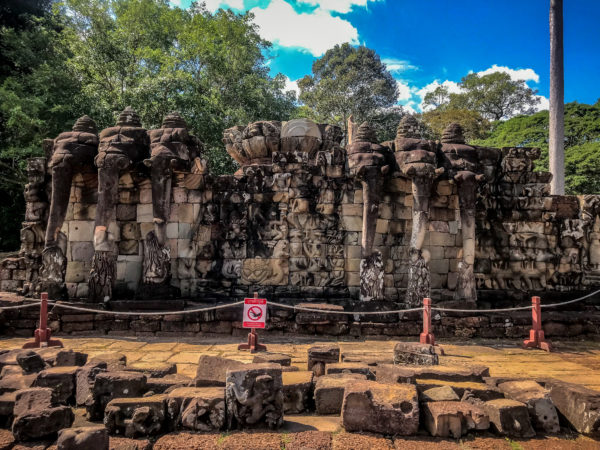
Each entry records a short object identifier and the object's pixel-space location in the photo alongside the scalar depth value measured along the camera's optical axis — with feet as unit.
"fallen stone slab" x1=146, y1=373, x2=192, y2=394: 13.84
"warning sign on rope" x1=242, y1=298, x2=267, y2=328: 21.21
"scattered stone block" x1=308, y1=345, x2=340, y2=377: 16.80
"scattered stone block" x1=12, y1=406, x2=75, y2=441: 11.03
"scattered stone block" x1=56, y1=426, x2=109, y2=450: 9.82
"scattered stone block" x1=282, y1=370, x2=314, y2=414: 13.30
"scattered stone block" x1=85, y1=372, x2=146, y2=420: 12.67
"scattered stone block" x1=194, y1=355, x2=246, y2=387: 13.77
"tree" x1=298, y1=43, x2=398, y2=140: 94.84
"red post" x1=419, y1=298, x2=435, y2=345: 22.35
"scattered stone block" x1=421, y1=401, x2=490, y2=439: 11.53
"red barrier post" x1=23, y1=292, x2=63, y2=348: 21.72
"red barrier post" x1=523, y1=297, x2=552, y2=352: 23.51
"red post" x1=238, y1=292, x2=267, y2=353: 21.49
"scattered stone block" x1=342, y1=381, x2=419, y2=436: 11.60
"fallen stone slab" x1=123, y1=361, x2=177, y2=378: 15.51
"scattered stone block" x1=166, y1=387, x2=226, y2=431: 11.78
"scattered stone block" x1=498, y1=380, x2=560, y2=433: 12.22
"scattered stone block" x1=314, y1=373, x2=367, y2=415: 13.07
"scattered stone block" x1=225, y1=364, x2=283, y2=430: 11.93
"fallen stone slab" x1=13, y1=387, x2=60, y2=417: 11.57
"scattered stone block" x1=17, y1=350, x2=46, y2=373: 15.26
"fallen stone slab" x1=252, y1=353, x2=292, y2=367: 16.76
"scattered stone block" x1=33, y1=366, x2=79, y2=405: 13.74
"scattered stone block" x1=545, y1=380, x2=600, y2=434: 11.89
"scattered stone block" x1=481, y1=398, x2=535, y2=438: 11.72
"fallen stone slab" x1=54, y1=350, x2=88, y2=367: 15.78
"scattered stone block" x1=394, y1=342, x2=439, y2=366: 17.03
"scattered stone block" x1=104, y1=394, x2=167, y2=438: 11.46
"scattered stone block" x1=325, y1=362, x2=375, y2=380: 15.08
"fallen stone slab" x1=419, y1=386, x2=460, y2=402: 12.55
